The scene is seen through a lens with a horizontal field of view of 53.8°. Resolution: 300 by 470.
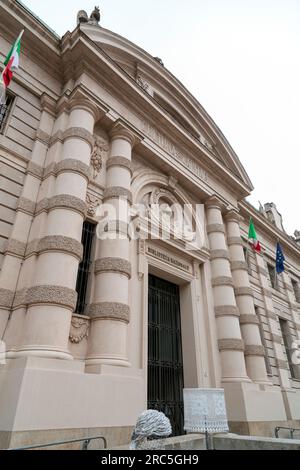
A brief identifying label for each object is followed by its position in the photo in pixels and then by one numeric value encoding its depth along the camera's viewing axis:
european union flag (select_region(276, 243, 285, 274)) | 14.39
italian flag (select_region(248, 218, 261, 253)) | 13.22
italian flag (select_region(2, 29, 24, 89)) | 6.37
